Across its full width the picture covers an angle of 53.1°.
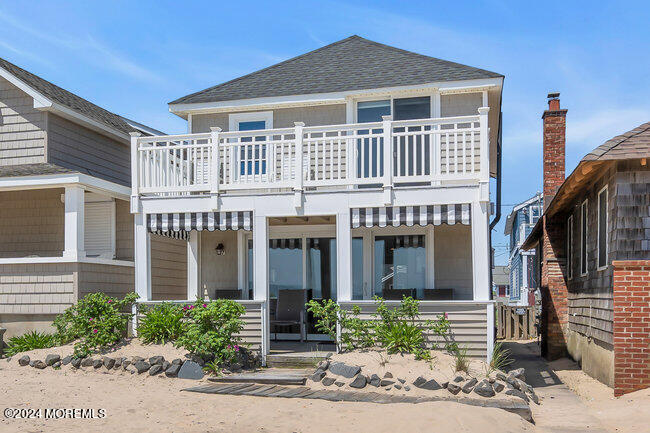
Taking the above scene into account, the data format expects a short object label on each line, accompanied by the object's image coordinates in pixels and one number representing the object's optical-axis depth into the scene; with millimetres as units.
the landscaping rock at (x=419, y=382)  8727
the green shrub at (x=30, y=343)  11680
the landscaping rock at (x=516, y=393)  8562
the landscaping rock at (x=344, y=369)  9109
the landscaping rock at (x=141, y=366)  9828
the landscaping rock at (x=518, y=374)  9305
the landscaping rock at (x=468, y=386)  8602
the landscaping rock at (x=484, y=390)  8500
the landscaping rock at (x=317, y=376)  9188
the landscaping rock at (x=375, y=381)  8930
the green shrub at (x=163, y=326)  10727
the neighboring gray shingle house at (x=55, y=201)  12523
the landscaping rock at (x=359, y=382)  8922
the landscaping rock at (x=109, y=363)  10023
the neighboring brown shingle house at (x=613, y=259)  8828
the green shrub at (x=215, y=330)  9891
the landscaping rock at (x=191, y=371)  9617
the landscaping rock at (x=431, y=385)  8680
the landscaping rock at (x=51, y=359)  10336
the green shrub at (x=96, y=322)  10633
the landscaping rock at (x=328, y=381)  9078
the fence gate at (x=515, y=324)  19422
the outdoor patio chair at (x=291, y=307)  12695
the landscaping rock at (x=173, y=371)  9633
